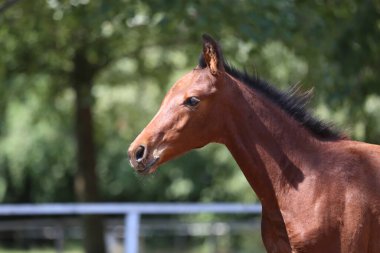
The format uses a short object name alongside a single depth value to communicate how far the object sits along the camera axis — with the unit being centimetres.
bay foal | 905
